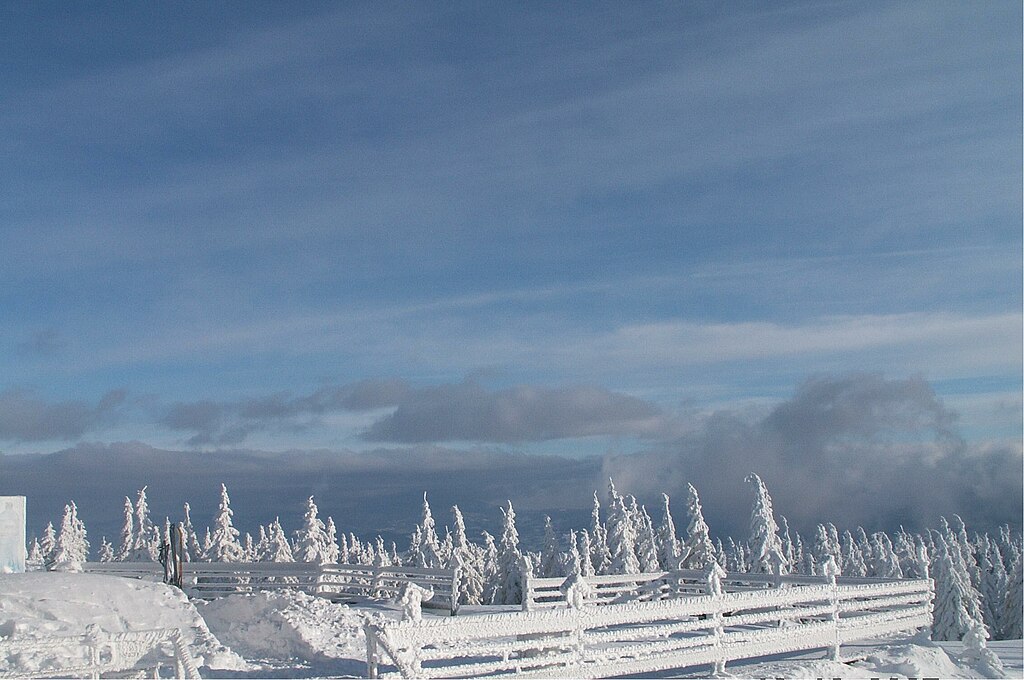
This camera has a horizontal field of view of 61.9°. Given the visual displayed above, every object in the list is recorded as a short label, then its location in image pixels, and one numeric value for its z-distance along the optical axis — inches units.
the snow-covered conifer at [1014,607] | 2448.3
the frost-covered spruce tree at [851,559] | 3176.7
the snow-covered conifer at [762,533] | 1935.3
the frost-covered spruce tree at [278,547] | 2789.1
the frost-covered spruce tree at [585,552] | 2105.6
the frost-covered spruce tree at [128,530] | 3137.3
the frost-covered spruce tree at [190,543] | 2717.3
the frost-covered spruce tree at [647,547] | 2364.4
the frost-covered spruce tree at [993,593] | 2684.5
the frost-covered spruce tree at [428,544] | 2571.4
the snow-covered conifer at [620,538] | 2239.2
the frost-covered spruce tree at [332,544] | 3464.6
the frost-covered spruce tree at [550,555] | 2608.3
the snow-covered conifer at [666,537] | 2598.4
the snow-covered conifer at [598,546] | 2550.7
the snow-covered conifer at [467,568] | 2426.2
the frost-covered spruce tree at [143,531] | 2972.7
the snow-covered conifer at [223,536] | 2148.1
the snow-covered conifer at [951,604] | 1877.5
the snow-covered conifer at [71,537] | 2913.4
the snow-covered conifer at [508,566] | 2390.5
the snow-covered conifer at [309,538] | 1978.3
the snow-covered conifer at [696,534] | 2292.1
